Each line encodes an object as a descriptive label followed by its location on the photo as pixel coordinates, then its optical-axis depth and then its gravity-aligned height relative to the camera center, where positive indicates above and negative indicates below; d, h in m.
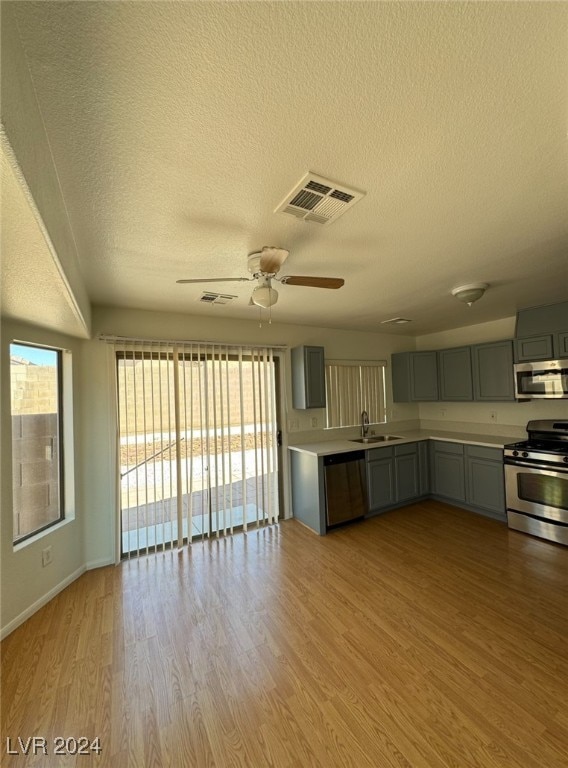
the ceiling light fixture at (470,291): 2.70 +0.90
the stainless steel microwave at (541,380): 3.14 +0.08
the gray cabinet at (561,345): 3.13 +0.44
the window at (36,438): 2.28 -0.28
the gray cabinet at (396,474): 3.86 -1.13
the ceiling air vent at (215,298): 2.70 +0.94
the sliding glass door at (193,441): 3.03 -0.46
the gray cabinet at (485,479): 3.56 -1.12
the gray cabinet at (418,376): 4.60 +0.23
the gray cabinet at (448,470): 3.99 -1.11
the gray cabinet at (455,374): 4.19 +0.24
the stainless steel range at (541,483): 3.02 -1.03
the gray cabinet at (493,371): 3.73 +0.23
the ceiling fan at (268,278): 1.69 +0.77
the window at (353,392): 4.35 +0.03
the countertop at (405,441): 3.60 -0.67
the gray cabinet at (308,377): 3.79 +0.23
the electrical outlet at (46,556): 2.38 -1.23
